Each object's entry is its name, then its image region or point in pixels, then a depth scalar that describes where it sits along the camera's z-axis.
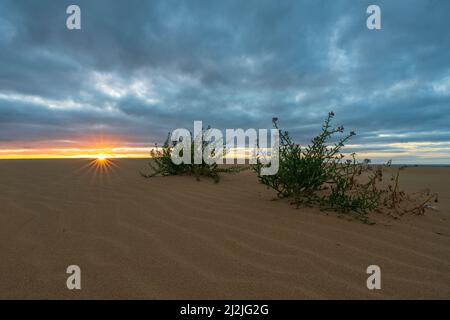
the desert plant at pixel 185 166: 5.90
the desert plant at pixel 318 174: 3.27
